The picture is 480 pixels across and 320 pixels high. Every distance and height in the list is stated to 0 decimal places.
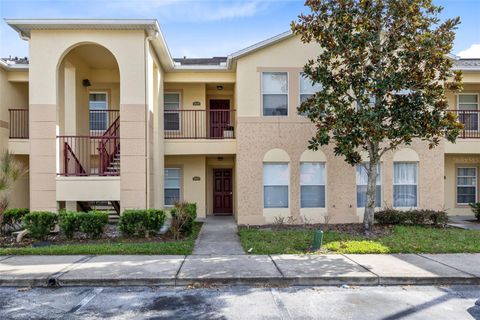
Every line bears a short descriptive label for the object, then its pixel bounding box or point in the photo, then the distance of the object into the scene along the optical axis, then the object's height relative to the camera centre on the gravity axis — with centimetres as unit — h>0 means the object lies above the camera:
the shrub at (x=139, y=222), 1039 -170
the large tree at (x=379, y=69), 1019 +267
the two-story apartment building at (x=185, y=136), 1147 +97
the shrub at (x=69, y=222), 1019 -167
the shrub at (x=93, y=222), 1024 -168
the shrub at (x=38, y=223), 1016 -169
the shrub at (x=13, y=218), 1111 -169
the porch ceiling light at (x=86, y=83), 1402 +310
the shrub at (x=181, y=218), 1052 -165
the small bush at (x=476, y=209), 1433 -192
